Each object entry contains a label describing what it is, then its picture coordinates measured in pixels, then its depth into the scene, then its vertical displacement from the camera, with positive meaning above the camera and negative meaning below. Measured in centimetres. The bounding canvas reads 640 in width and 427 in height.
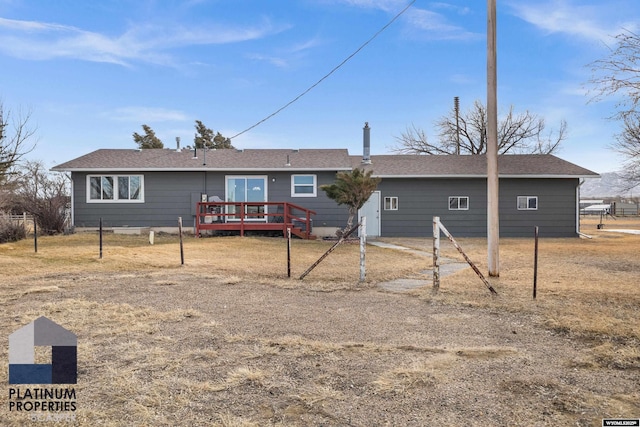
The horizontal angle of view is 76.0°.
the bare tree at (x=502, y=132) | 3403 +657
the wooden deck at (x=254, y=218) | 1609 -28
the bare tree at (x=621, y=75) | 820 +278
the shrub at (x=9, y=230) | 1324 -63
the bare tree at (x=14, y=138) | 1973 +357
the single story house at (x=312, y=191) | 1758 +88
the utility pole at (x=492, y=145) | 823 +135
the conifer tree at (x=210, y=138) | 4275 +780
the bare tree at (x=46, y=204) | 1653 +30
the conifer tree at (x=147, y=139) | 3756 +670
